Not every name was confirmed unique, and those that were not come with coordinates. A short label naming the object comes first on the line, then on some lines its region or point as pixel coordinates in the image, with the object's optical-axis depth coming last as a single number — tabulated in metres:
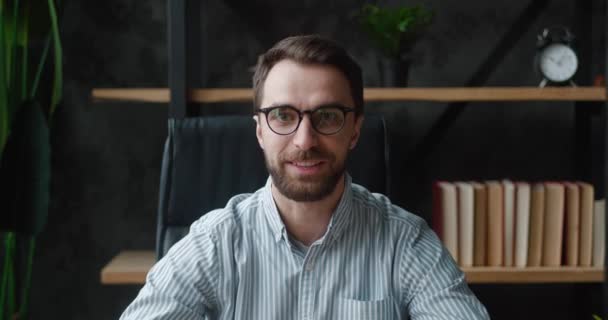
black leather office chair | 2.34
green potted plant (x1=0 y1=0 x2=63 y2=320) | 2.56
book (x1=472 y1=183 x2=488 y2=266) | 2.66
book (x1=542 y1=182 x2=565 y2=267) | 2.65
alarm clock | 2.68
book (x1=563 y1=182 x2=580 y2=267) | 2.64
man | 2.08
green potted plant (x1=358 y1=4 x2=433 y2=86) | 2.65
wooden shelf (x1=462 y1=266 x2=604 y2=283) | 2.62
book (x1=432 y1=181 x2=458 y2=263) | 2.65
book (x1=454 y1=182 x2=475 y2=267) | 2.65
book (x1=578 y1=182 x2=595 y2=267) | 2.65
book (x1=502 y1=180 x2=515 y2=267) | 2.64
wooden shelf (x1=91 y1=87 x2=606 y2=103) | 2.59
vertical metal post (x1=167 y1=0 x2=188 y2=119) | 2.55
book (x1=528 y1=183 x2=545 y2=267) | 2.65
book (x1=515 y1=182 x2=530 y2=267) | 2.64
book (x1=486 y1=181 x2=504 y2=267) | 2.65
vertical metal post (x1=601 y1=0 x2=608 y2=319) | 2.61
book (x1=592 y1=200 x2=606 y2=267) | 2.65
